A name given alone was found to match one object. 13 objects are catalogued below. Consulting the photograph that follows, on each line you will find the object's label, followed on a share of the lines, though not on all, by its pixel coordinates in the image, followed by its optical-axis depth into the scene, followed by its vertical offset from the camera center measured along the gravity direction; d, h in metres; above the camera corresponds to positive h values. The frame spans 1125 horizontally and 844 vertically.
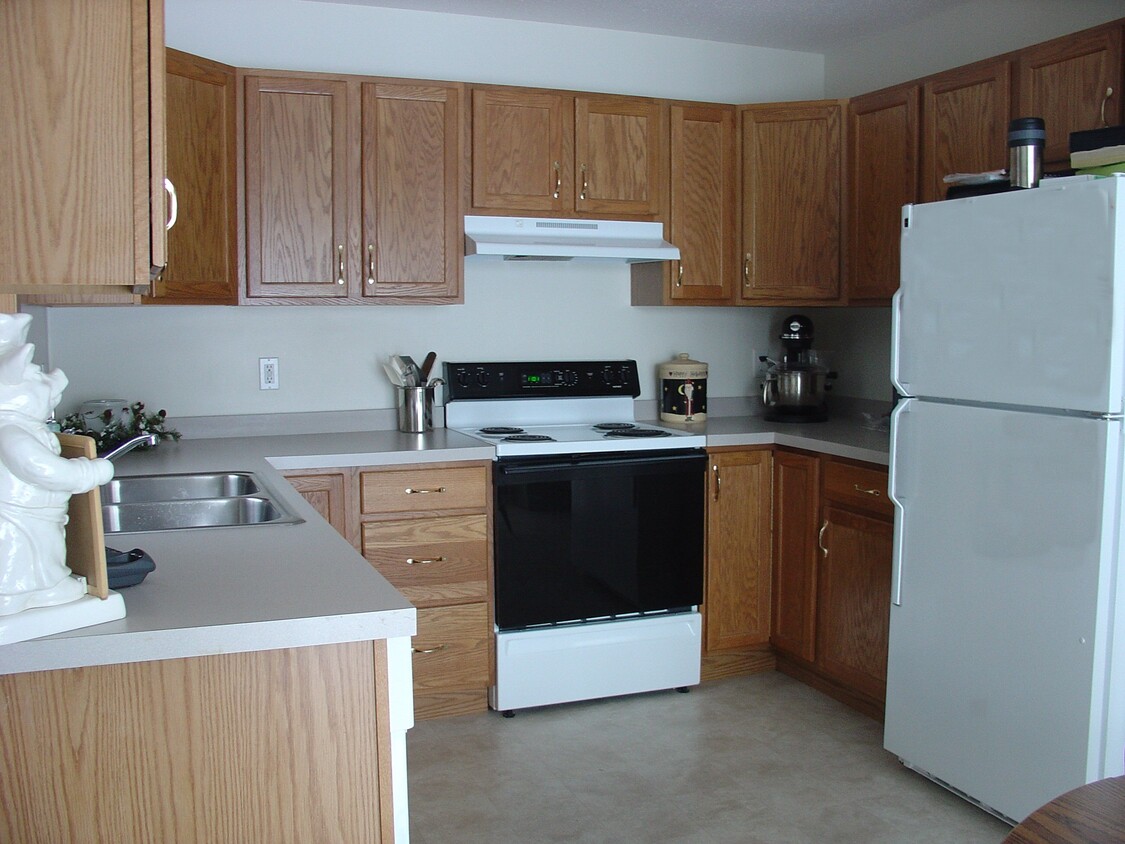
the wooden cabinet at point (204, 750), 1.38 -0.59
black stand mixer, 4.04 -0.22
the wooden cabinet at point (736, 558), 3.73 -0.84
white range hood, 3.56 +0.30
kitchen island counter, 1.34 -0.40
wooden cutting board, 1.38 -0.28
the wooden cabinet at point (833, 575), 3.28 -0.84
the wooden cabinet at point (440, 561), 3.32 -0.77
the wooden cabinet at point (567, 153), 3.63 +0.61
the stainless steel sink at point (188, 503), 2.41 -0.44
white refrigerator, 2.32 -0.41
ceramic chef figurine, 1.28 -0.20
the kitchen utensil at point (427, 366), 3.72 -0.15
